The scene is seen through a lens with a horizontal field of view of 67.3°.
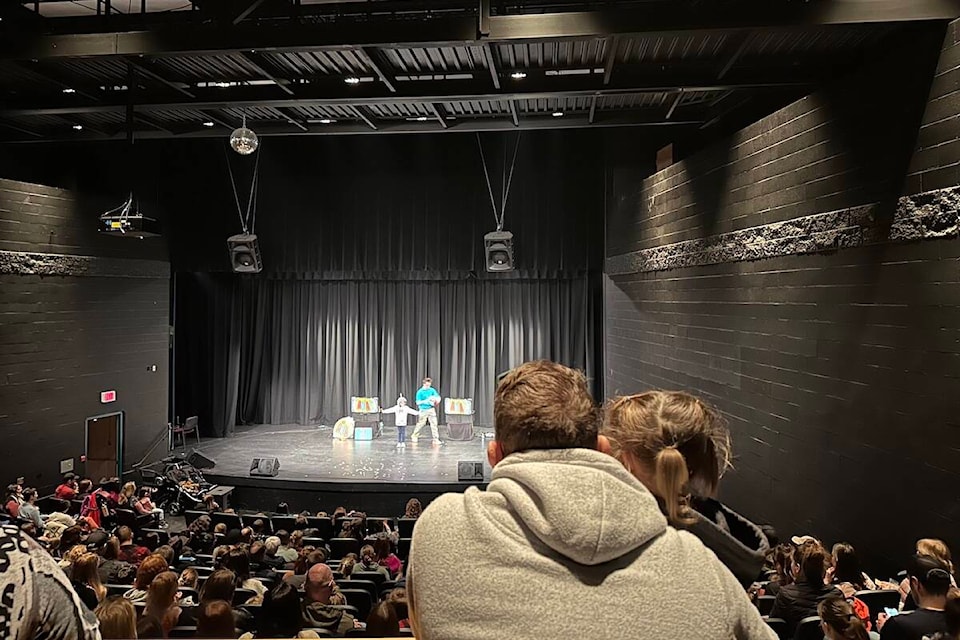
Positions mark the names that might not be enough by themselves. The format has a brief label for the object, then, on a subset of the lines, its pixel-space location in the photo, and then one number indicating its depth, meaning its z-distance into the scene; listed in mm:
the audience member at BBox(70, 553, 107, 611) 4457
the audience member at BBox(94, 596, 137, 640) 3096
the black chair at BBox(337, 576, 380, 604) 5520
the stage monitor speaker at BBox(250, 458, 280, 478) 11859
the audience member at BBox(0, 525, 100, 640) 991
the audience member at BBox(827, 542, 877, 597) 5039
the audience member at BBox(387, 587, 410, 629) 4164
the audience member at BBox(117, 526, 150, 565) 6789
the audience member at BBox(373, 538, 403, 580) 6648
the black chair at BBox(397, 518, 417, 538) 8047
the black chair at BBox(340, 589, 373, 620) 5227
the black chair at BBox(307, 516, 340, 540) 8594
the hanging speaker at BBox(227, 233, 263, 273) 14058
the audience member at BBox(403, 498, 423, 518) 8431
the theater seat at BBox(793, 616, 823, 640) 3742
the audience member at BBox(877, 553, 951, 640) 3336
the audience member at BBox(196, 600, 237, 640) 3402
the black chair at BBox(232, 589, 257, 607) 5219
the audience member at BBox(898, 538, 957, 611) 4484
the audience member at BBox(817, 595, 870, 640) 3164
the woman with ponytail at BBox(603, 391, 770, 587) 1539
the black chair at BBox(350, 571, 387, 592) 5930
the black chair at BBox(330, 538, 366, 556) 7367
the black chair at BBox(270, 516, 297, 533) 8711
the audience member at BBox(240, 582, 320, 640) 3955
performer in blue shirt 14922
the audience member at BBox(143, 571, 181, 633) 3996
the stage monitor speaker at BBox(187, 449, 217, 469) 12664
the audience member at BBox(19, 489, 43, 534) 7631
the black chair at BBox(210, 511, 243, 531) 8394
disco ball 8289
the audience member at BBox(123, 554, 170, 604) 4762
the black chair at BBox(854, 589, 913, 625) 4535
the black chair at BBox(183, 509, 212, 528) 9391
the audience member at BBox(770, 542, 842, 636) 4094
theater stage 11531
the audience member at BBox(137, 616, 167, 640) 3674
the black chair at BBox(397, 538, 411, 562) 7613
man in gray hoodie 1119
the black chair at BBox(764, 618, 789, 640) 4086
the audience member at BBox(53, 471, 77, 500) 9703
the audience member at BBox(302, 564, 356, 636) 4270
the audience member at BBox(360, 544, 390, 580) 6102
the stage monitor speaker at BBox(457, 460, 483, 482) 11498
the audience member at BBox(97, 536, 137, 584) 6031
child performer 14930
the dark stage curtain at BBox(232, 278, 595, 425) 17203
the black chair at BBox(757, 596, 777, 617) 4797
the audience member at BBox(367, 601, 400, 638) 3793
